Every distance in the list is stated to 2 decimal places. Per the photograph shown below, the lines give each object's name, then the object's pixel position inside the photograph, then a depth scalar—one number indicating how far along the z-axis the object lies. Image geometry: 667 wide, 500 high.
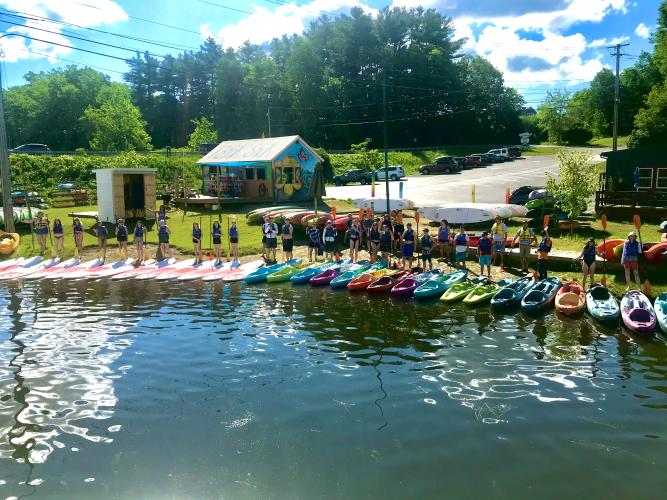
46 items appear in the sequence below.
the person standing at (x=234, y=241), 22.36
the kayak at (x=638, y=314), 13.46
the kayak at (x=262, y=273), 19.98
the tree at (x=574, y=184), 24.58
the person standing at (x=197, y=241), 22.47
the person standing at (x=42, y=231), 24.38
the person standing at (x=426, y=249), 19.72
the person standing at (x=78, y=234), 23.67
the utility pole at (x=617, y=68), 45.09
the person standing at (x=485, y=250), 18.73
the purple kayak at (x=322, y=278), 19.08
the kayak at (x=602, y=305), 14.20
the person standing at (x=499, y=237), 19.16
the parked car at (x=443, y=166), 58.59
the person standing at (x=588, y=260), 16.75
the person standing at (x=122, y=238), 23.41
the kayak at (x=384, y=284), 17.75
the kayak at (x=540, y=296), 15.29
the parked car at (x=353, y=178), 52.78
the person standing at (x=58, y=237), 23.98
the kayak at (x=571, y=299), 15.08
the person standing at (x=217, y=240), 22.23
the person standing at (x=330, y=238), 21.83
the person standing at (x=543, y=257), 17.72
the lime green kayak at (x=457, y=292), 16.61
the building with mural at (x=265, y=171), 36.03
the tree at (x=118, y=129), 67.56
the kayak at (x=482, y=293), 16.29
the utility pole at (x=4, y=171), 25.81
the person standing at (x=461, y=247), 19.70
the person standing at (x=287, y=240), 21.91
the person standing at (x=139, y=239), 23.09
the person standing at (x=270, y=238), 21.98
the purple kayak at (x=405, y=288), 17.36
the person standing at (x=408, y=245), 20.05
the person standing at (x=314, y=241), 22.14
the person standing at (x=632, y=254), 16.30
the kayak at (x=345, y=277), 18.72
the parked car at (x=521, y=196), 30.58
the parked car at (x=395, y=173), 52.41
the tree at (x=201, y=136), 67.00
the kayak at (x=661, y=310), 13.61
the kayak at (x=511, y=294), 15.69
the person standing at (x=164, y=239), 23.14
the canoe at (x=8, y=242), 25.16
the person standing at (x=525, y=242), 18.86
